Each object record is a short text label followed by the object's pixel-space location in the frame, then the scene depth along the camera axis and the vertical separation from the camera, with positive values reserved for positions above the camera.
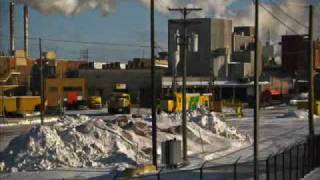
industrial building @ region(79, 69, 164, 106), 154.25 -3.26
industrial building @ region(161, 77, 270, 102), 144.12 -4.67
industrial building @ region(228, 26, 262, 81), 176.06 +0.59
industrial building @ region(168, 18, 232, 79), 175.38 +3.55
